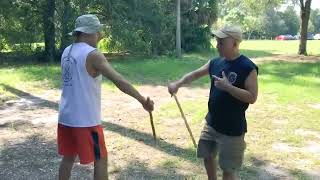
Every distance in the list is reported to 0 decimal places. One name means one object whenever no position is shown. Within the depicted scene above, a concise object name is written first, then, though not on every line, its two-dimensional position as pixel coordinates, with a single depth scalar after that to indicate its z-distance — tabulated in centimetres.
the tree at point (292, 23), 8657
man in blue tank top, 295
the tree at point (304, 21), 1954
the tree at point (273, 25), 7829
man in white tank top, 299
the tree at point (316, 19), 9875
